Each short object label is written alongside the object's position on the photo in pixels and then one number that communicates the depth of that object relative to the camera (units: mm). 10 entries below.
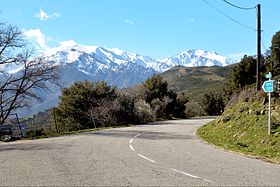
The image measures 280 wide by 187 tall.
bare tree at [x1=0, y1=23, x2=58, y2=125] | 34531
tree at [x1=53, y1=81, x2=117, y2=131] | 42681
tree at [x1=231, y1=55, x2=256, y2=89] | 54656
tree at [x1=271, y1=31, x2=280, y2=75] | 42938
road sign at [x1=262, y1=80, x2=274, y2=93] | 15765
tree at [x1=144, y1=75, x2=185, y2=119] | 50938
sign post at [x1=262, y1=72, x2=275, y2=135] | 15410
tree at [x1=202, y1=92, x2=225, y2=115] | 70938
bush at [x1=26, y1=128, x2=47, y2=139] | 30852
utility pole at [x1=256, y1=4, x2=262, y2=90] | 22484
